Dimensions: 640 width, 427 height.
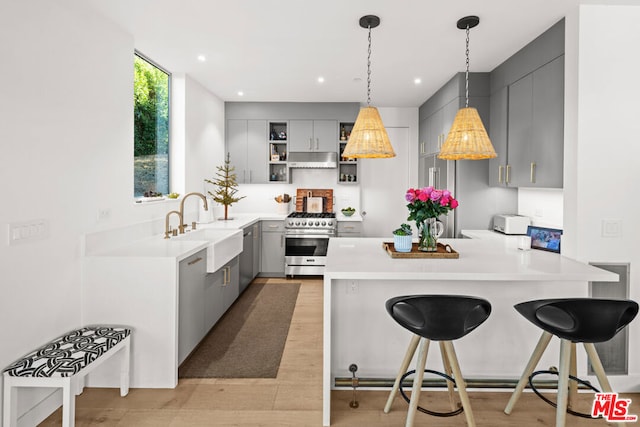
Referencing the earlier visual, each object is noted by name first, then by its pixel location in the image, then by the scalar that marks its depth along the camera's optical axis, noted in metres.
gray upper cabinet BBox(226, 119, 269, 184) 5.84
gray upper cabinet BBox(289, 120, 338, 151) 5.82
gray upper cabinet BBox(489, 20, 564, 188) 2.98
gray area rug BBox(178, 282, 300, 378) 2.89
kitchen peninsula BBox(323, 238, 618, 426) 2.58
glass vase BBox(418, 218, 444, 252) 2.65
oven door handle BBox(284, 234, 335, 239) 5.38
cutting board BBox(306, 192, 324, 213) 6.04
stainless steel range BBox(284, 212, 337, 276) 5.38
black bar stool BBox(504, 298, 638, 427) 1.87
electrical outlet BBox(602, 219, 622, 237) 2.68
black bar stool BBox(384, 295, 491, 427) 1.86
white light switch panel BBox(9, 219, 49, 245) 2.08
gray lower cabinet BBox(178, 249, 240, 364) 2.78
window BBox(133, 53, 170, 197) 3.73
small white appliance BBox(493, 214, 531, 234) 3.80
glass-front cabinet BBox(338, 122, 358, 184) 5.89
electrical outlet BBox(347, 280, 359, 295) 2.61
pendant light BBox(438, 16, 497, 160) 2.51
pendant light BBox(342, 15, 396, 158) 2.56
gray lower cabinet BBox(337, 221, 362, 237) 5.55
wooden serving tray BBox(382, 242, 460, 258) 2.55
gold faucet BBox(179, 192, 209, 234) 3.71
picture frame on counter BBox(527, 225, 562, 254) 3.12
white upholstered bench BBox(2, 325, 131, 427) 1.98
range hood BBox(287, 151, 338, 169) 5.77
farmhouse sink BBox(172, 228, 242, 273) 3.29
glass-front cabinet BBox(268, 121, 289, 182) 5.88
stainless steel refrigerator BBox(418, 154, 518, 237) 4.33
